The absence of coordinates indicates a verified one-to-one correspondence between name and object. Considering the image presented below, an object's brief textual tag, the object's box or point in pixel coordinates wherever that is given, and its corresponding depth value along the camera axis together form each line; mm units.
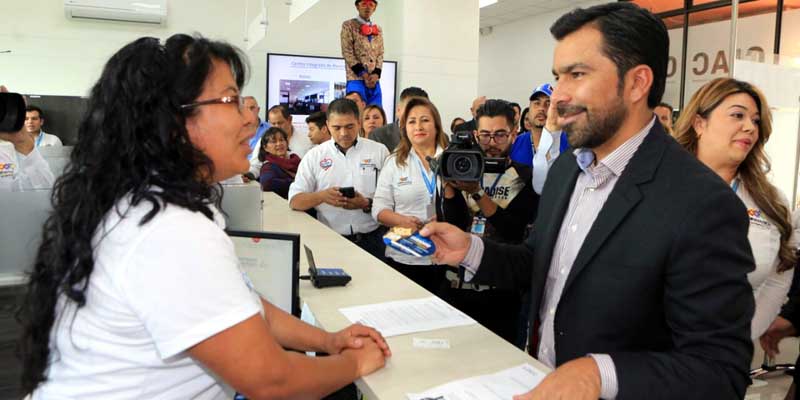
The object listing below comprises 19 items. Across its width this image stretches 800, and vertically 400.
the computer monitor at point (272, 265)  1896
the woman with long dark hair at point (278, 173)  4652
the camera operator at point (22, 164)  3078
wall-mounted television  8148
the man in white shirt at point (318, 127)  5086
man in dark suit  1103
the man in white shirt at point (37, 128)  6555
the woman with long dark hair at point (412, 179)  3160
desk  1361
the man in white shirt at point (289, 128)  5863
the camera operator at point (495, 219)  2613
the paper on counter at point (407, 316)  1705
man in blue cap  2741
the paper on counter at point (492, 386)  1270
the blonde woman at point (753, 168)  2205
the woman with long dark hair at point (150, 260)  936
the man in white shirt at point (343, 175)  3611
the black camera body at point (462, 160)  2420
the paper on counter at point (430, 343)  1559
